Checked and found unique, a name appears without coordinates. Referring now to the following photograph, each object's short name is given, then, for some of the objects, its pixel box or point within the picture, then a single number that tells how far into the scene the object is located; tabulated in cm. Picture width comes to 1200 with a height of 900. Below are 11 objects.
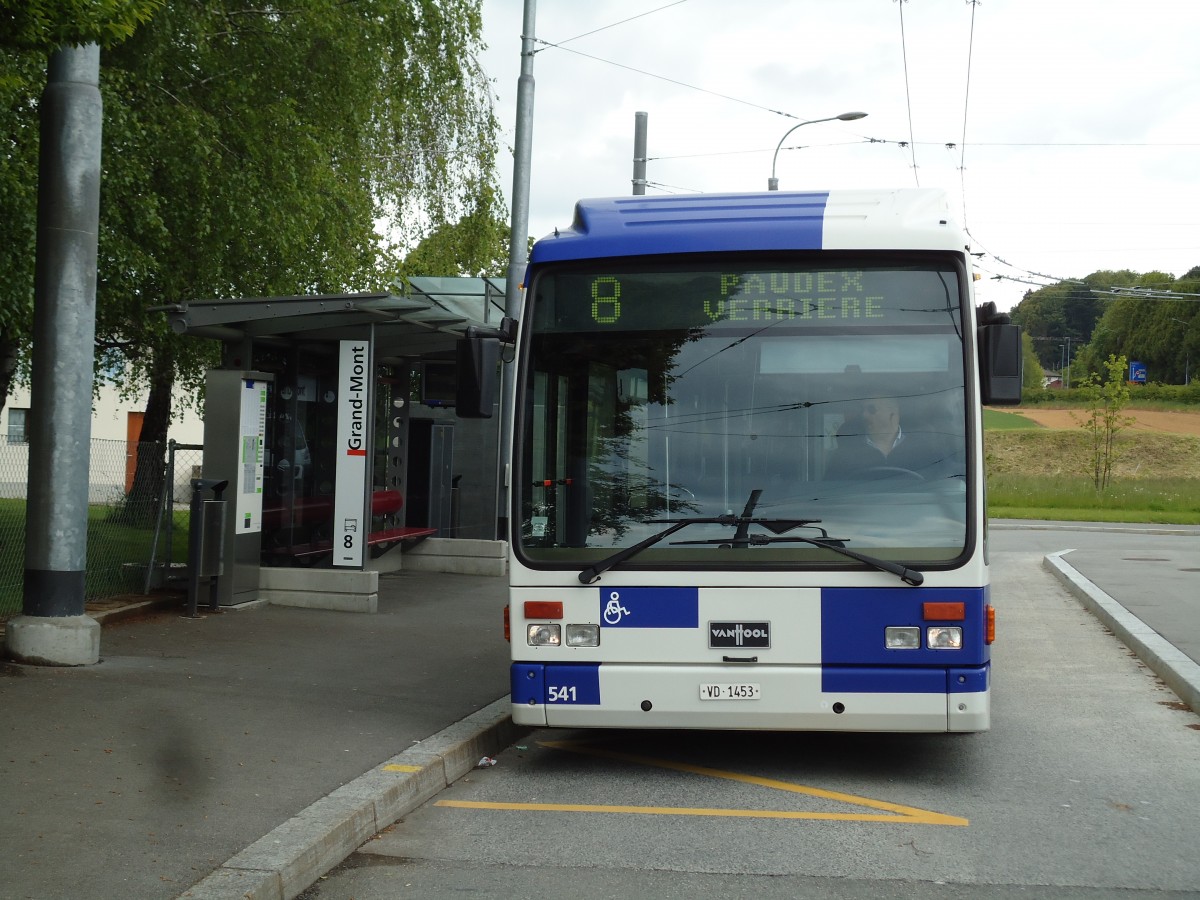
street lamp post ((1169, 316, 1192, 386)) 10019
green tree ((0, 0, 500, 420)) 1312
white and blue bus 679
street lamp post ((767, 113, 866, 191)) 2561
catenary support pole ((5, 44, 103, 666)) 930
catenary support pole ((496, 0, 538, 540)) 1725
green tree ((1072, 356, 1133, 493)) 4369
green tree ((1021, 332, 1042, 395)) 10479
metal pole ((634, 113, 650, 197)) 2573
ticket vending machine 1238
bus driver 693
